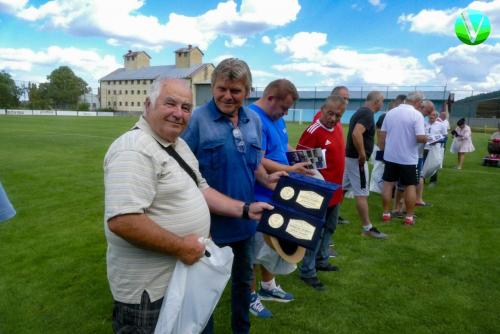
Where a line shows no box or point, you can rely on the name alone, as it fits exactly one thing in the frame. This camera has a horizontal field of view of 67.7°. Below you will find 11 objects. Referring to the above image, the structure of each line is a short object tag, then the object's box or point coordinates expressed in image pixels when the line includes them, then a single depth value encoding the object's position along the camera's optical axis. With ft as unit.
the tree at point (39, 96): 255.50
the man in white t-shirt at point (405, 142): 18.95
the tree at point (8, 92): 238.48
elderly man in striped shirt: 5.36
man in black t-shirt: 17.16
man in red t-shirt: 13.34
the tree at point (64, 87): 291.17
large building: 276.62
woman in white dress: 40.96
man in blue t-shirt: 10.83
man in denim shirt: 8.16
